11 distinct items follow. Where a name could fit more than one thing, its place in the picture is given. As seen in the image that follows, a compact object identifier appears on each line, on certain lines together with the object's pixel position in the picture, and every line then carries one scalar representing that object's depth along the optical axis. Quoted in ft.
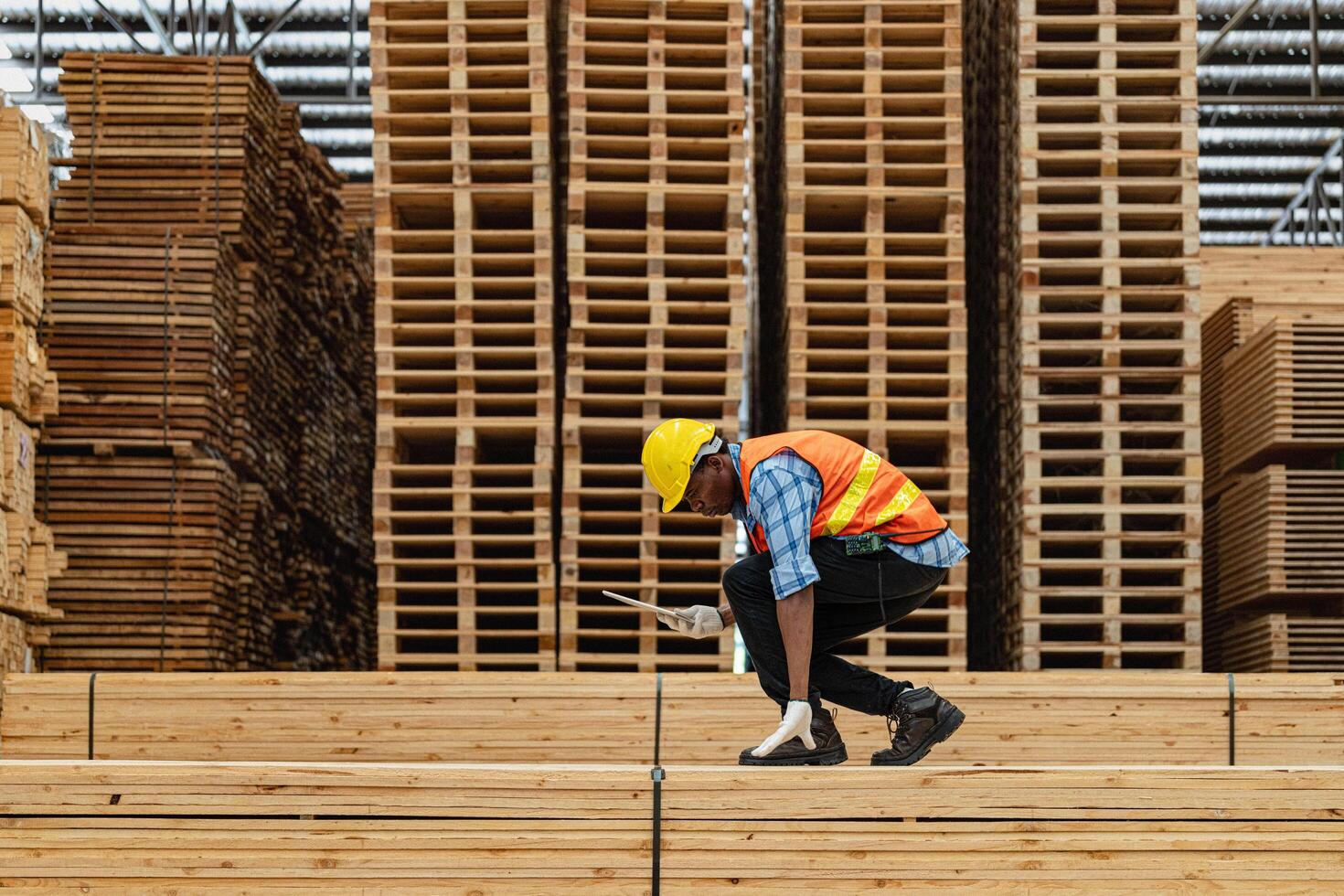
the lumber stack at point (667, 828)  31.68
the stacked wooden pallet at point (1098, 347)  53.72
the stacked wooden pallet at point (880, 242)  54.65
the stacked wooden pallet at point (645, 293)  53.78
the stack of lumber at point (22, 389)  50.19
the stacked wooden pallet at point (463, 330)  53.42
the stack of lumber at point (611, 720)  43.70
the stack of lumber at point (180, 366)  61.72
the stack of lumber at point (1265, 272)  77.36
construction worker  34.55
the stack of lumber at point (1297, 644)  59.00
